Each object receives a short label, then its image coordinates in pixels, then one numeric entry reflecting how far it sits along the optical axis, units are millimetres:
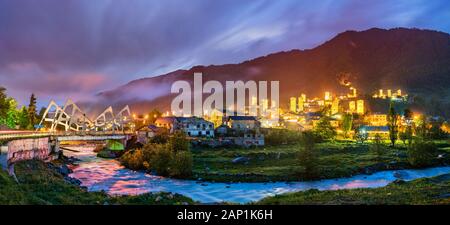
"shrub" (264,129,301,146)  81125
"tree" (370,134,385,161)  63941
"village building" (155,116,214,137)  91125
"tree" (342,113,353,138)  104281
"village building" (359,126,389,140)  103294
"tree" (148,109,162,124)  116800
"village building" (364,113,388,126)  137950
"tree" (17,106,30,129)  96644
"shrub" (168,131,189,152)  57262
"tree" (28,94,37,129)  98312
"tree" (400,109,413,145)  129288
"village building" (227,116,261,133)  96875
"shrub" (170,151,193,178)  47531
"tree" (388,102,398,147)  80450
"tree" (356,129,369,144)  92025
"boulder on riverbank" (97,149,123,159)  75294
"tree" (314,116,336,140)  89725
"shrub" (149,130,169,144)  70000
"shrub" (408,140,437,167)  56844
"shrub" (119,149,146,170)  56153
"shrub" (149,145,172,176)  49719
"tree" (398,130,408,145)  82875
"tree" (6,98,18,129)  81125
